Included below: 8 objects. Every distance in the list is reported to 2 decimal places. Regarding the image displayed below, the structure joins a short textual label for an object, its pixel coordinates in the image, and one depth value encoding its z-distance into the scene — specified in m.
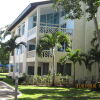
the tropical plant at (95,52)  15.51
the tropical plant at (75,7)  10.22
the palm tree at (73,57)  15.49
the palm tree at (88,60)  15.88
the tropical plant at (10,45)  18.30
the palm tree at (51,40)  15.10
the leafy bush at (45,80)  15.94
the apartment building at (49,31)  16.85
